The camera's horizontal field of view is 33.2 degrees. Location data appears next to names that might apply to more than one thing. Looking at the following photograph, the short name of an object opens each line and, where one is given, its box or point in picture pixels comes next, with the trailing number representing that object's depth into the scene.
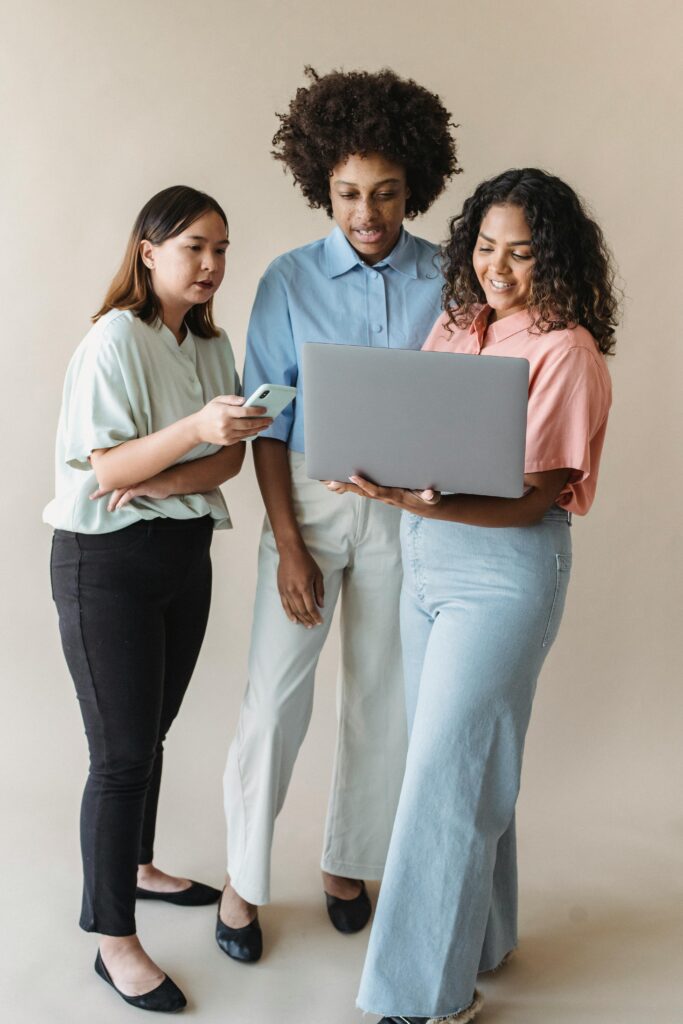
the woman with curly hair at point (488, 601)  1.93
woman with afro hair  2.28
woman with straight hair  2.04
